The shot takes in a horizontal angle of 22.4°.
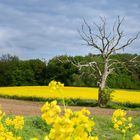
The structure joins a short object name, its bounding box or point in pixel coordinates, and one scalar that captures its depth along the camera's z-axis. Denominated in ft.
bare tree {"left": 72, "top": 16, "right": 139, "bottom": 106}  65.43
